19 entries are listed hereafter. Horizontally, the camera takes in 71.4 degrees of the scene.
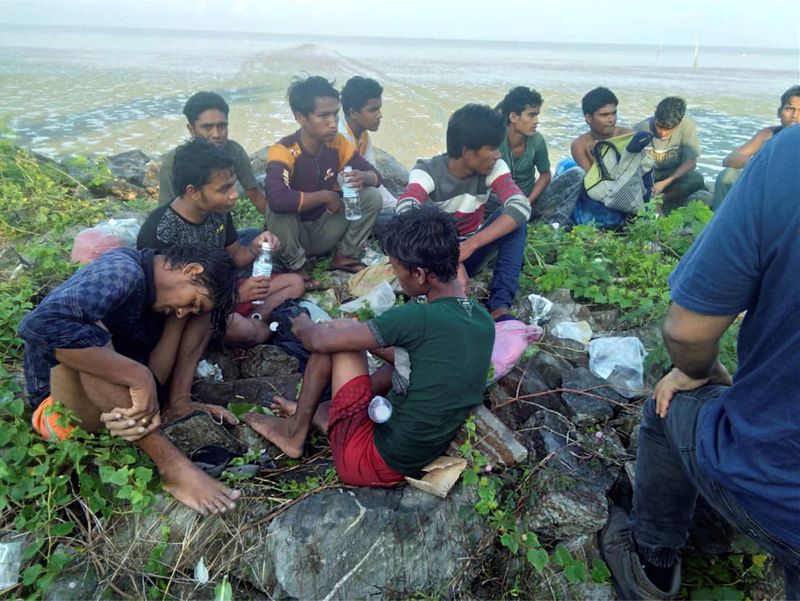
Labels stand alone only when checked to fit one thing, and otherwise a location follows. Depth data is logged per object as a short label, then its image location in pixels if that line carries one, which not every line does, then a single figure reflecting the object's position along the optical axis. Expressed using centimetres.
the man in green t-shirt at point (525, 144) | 579
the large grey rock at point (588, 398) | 332
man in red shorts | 261
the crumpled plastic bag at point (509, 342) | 339
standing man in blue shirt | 150
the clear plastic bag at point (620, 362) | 365
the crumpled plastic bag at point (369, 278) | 471
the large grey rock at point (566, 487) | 277
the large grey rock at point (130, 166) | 747
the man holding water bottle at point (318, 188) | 479
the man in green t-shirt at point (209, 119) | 488
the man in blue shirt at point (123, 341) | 249
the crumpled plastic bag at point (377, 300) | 429
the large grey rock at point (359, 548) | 254
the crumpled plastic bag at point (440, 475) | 272
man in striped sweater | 432
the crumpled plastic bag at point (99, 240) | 436
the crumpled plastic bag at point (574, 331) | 418
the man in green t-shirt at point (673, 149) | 683
